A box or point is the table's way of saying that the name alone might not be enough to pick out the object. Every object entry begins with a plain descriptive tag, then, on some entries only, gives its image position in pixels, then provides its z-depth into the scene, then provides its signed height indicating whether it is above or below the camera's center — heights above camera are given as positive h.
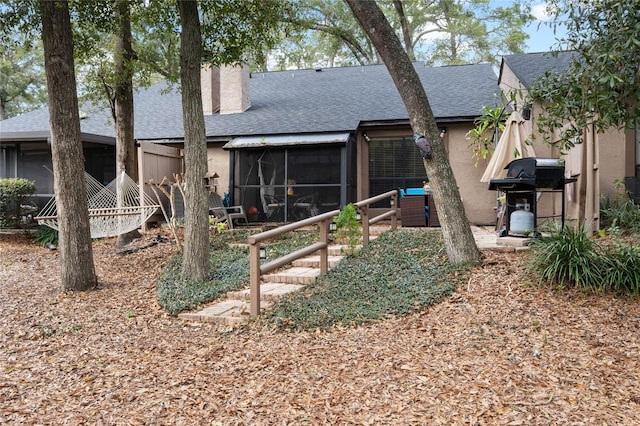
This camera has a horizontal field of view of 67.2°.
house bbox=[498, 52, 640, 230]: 6.50 +0.37
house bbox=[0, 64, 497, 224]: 9.77 +1.01
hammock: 7.86 -0.34
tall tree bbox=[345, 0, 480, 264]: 5.49 +0.65
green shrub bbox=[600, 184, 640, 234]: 6.55 -0.44
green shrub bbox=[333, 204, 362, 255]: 6.53 -0.55
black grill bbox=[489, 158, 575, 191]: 5.70 +0.09
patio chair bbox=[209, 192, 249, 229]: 9.36 -0.48
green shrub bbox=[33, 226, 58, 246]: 9.77 -0.94
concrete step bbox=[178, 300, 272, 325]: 4.77 -1.28
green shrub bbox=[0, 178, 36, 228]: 9.90 -0.16
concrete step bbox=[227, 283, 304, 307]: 5.21 -1.16
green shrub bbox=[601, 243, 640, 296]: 4.32 -0.82
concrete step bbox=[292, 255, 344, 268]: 6.22 -0.99
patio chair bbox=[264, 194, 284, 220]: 10.42 -0.46
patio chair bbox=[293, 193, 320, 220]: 10.29 -0.44
